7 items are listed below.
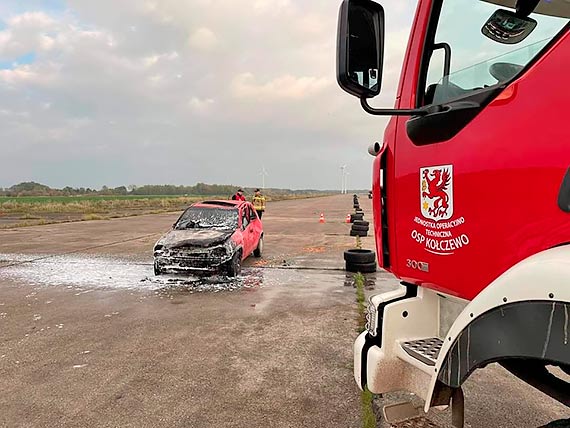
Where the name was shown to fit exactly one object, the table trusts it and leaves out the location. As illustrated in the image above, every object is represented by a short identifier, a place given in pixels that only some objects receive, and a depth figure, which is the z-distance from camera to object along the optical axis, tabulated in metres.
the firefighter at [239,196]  14.43
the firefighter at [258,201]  17.98
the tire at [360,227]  15.02
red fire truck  1.46
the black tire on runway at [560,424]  1.54
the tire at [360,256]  9.02
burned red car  8.13
